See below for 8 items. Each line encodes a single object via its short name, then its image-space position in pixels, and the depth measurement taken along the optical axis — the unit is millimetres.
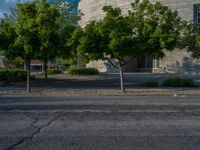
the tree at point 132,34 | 10758
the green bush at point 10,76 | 15202
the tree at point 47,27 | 10816
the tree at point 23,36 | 10866
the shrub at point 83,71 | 19954
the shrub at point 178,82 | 13474
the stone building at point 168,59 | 19977
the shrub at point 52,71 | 23443
